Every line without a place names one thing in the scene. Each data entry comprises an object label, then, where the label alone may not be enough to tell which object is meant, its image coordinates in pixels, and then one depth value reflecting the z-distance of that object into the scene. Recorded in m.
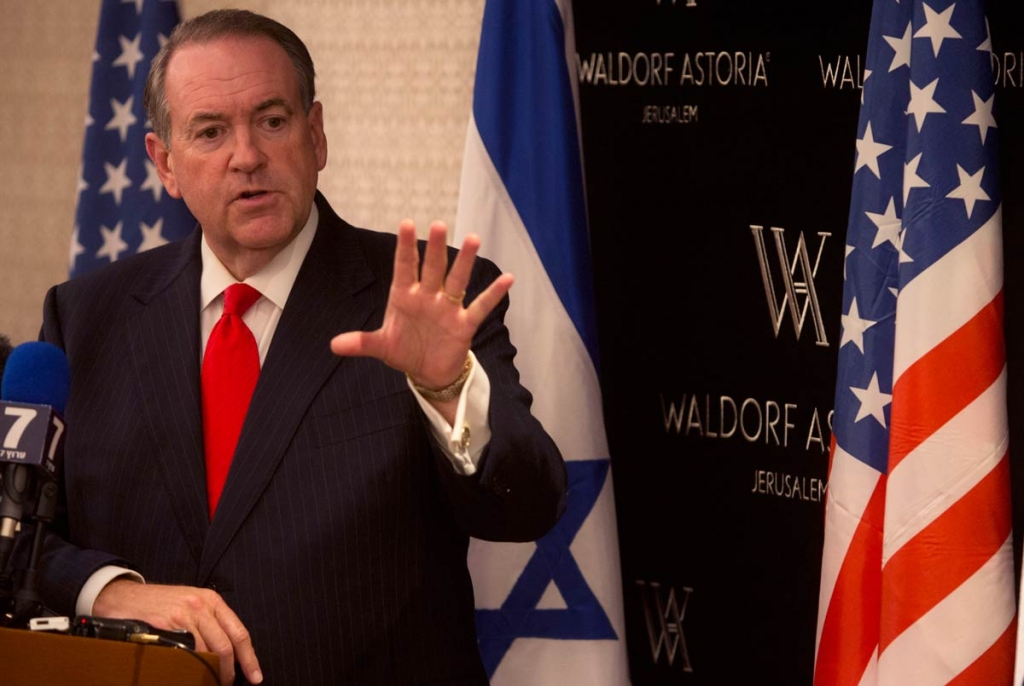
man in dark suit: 4.44
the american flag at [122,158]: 5.29
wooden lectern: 4.20
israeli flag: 4.92
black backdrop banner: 4.89
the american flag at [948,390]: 4.64
